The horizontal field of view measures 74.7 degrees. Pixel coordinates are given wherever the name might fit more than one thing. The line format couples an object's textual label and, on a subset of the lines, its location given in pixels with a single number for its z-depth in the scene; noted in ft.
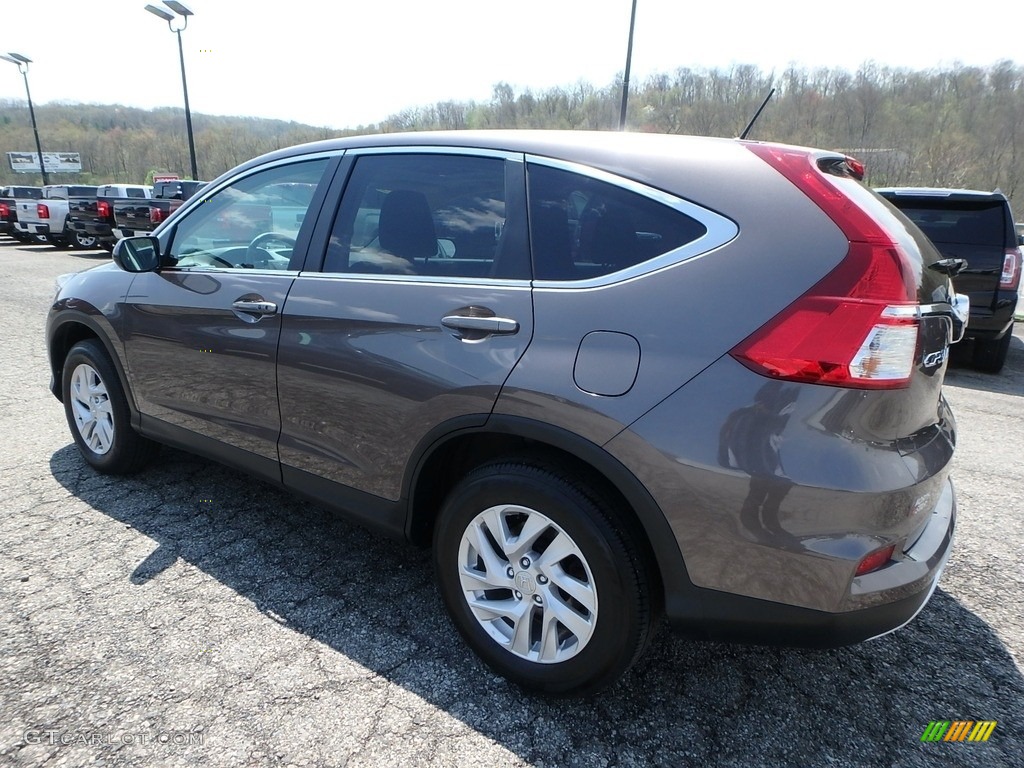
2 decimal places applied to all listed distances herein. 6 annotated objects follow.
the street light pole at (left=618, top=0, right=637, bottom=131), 42.19
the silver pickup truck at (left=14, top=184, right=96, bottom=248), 60.90
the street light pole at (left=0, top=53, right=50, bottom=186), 105.70
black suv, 21.57
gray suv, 5.46
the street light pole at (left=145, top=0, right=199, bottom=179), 64.90
